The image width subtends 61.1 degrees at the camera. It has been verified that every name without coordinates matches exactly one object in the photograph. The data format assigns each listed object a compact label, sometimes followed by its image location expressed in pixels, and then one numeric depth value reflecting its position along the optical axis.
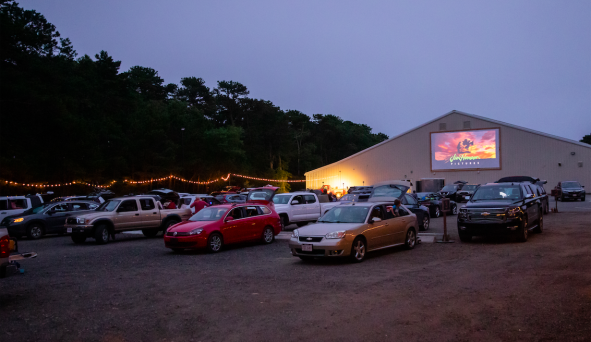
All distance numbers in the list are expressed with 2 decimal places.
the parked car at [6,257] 7.82
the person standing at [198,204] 21.67
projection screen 54.50
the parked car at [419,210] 19.14
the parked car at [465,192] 36.94
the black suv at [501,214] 14.41
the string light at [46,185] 37.50
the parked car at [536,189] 17.75
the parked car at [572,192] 37.22
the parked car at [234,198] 30.18
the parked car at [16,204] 22.53
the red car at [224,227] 14.45
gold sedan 11.60
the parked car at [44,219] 20.61
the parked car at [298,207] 20.73
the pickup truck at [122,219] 18.14
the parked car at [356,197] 24.54
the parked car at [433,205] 25.05
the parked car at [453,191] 38.31
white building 51.81
